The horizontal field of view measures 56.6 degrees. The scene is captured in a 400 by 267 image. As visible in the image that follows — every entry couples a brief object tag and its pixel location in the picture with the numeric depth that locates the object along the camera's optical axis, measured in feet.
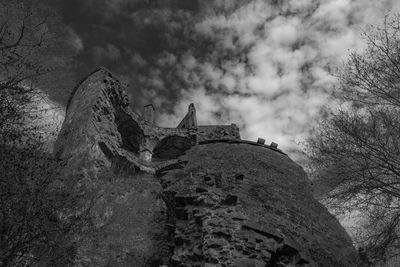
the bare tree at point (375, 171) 26.96
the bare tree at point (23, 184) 23.27
